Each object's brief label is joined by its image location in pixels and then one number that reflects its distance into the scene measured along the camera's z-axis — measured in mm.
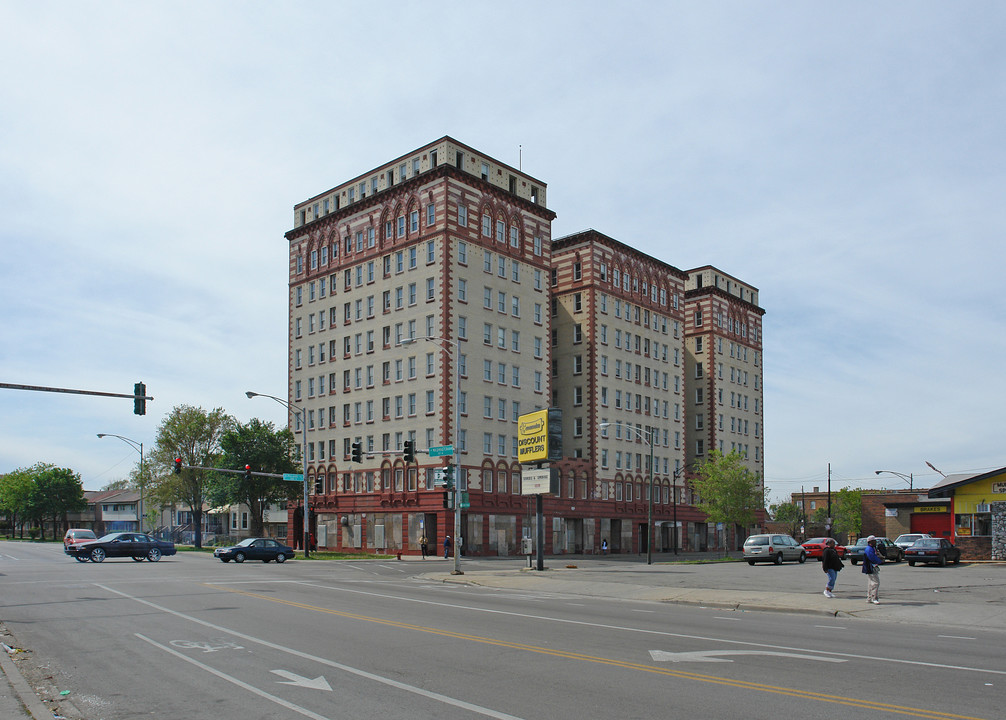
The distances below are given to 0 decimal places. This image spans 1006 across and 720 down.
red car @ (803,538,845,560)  52906
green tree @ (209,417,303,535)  73188
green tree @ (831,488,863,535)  128875
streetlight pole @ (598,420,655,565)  84838
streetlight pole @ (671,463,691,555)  87838
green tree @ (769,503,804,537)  145875
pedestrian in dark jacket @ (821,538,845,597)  24500
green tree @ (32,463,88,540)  116812
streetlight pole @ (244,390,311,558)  59125
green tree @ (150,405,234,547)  83000
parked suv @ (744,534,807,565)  49156
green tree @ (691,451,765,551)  65250
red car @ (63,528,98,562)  57712
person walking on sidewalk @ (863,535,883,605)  23109
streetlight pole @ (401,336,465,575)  41294
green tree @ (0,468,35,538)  118319
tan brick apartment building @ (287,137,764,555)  67312
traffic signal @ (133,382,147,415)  29984
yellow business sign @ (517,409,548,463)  44750
